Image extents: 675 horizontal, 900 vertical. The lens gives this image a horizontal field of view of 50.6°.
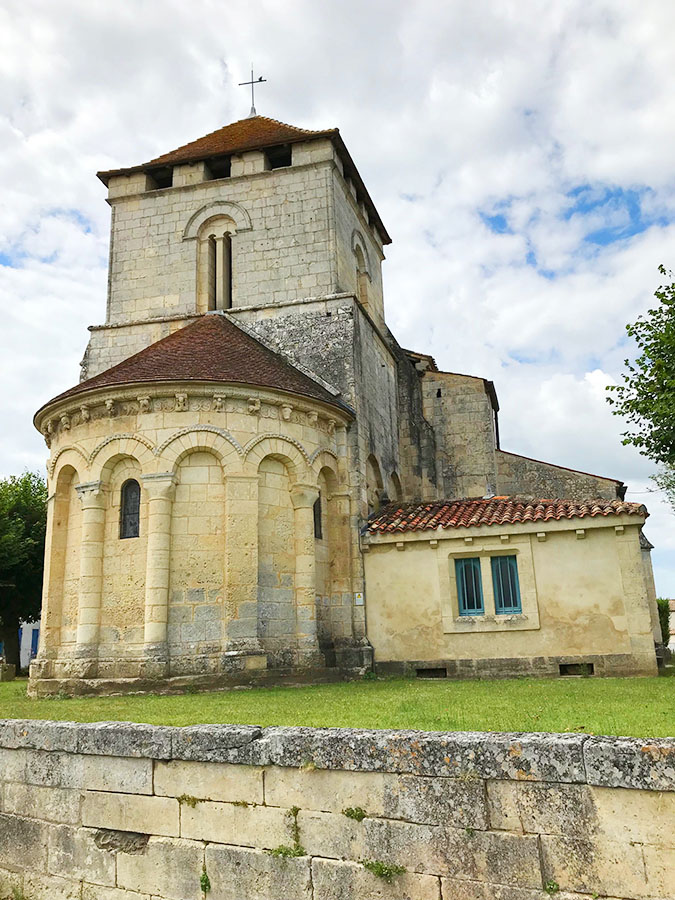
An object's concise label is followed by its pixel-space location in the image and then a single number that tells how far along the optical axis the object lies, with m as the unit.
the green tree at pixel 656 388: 13.98
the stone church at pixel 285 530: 13.37
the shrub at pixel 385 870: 4.68
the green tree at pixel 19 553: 24.07
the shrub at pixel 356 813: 4.87
